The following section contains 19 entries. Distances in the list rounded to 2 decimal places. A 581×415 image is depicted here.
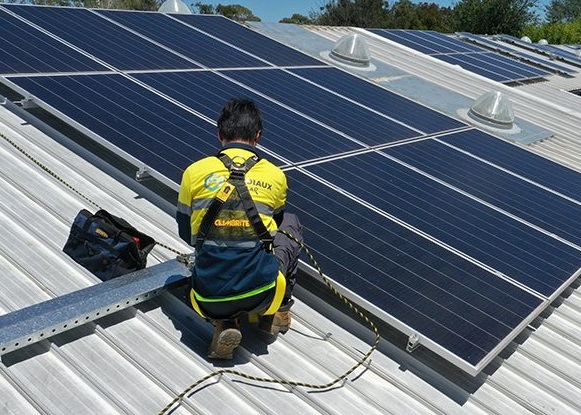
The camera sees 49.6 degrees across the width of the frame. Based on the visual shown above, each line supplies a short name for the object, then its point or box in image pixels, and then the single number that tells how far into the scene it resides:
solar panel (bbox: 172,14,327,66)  13.44
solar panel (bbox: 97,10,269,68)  11.95
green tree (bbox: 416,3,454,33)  69.66
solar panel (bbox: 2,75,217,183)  7.64
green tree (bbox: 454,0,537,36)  58.19
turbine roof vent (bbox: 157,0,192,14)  17.47
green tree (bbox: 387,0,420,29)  71.31
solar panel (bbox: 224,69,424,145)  10.04
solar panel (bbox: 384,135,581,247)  8.45
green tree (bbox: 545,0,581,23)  97.75
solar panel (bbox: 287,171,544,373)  5.72
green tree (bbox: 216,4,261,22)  96.15
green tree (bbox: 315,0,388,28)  72.06
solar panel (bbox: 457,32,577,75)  25.14
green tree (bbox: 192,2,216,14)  91.21
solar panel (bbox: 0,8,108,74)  9.37
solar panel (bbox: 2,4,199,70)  10.62
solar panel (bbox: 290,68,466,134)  11.45
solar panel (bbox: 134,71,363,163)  8.71
